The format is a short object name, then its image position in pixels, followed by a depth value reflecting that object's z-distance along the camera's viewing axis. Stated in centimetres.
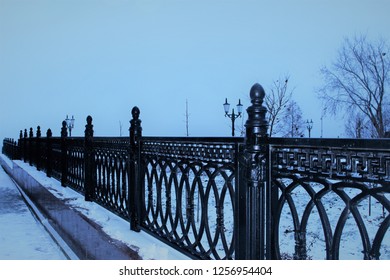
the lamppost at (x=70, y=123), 2387
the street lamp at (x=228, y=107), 1677
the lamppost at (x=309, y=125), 2447
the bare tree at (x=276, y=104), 2061
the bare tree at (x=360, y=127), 1739
